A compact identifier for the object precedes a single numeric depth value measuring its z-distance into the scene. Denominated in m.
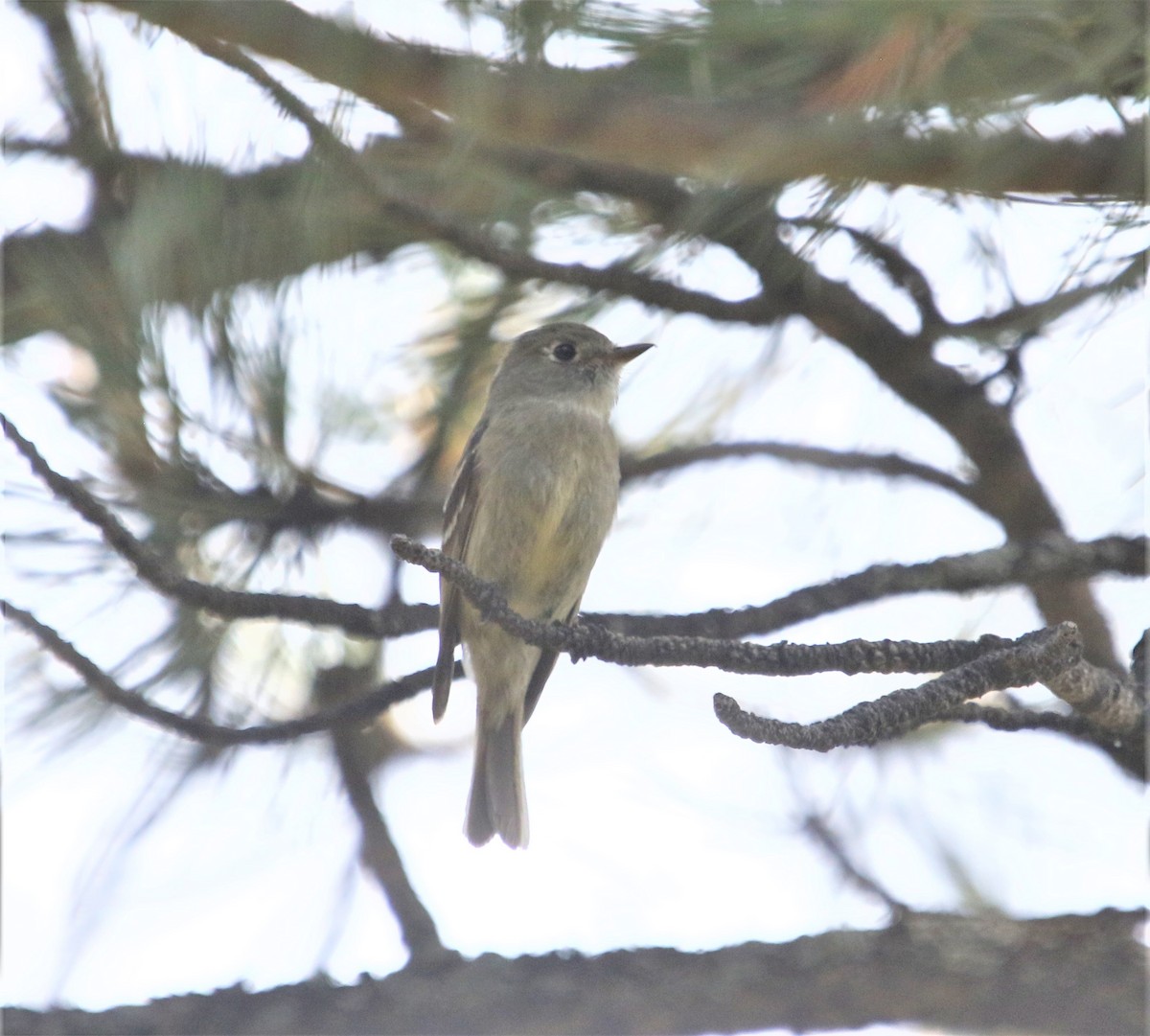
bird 7.70
